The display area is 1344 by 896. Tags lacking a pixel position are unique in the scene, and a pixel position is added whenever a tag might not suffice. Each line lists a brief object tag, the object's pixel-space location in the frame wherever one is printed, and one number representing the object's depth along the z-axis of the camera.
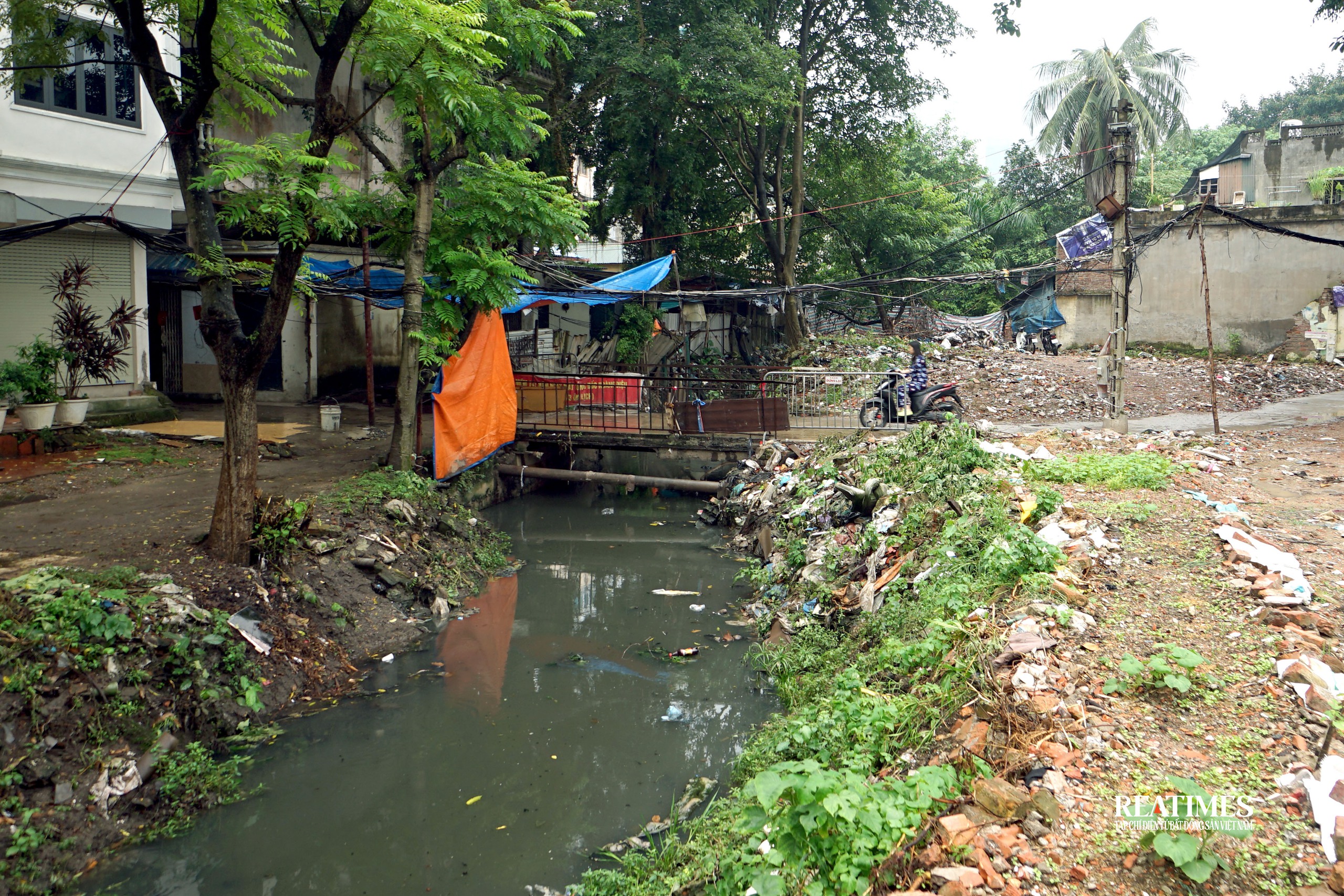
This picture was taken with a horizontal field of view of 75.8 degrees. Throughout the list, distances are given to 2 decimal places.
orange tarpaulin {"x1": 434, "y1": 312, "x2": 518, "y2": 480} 11.64
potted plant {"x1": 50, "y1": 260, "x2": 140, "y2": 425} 12.15
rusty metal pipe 14.05
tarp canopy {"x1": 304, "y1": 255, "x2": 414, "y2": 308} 13.30
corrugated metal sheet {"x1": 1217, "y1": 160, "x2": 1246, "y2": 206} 25.39
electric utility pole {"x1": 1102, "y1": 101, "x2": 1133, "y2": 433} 11.92
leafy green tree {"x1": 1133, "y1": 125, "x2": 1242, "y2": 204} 35.03
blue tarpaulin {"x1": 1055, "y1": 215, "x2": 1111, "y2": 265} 23.83
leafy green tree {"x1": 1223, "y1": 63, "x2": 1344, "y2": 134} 36.03
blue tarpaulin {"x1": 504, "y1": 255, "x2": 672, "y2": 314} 14.20
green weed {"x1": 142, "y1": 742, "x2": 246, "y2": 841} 5.43
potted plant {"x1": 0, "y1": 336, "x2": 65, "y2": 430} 11.15
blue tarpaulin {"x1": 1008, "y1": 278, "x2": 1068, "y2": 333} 24.62
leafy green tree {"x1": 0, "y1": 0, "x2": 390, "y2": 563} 6.91
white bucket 14.18
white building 11.84
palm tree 25.55
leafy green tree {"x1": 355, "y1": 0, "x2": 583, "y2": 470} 9.47
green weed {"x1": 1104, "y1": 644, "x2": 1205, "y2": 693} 4.50
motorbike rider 13.55
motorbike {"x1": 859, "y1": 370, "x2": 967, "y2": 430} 13.21
